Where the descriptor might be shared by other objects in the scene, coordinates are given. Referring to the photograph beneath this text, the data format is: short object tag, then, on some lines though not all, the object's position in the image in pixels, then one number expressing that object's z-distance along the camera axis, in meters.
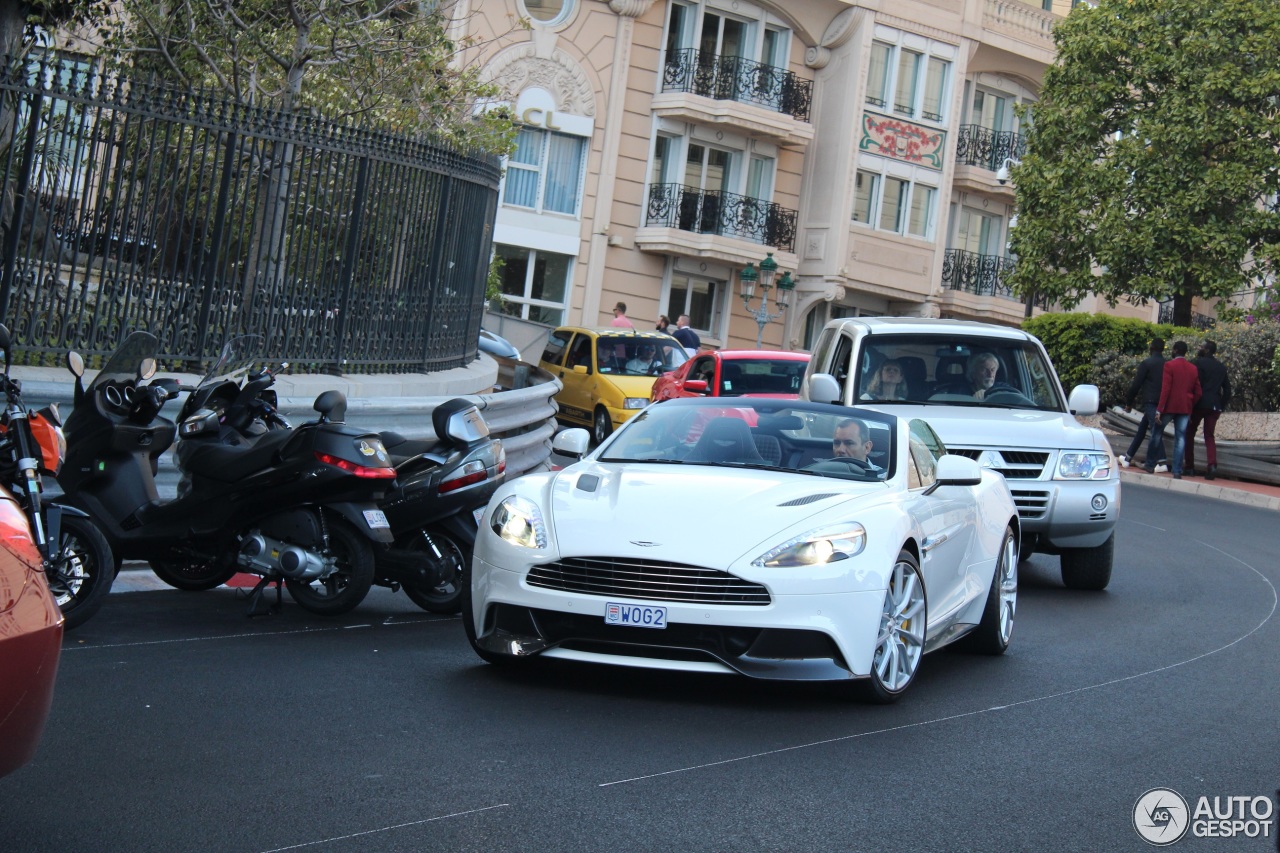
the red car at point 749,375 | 20.25
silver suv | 11.90
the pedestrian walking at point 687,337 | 30.94
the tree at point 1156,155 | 35.53
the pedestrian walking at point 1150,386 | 25.47
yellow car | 25.16
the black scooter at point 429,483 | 8.86
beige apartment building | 39.75
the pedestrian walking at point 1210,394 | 25.11
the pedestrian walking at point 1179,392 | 24.61
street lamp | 40.81
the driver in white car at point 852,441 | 8.41
